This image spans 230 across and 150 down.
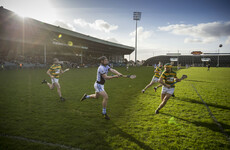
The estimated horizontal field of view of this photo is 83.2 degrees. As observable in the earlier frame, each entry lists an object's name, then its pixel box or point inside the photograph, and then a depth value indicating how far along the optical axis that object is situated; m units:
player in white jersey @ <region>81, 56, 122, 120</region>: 4.39
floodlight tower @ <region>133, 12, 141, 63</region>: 59.87
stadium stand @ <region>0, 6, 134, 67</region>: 26.36
